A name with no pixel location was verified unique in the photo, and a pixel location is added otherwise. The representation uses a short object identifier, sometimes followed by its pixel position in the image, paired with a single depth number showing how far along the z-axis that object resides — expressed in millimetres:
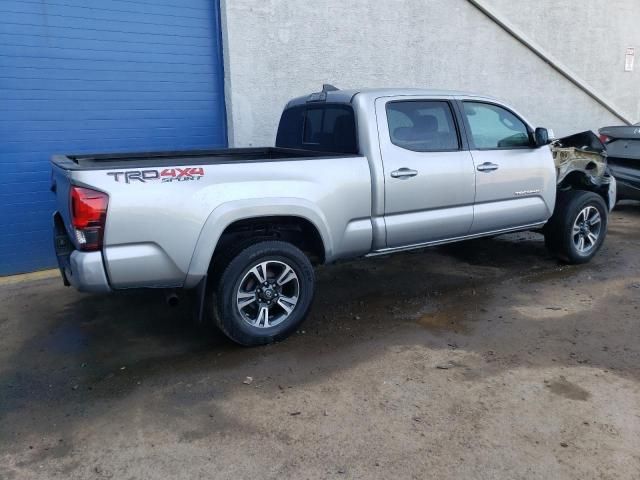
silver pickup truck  3480
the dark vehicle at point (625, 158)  8258
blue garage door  5926
